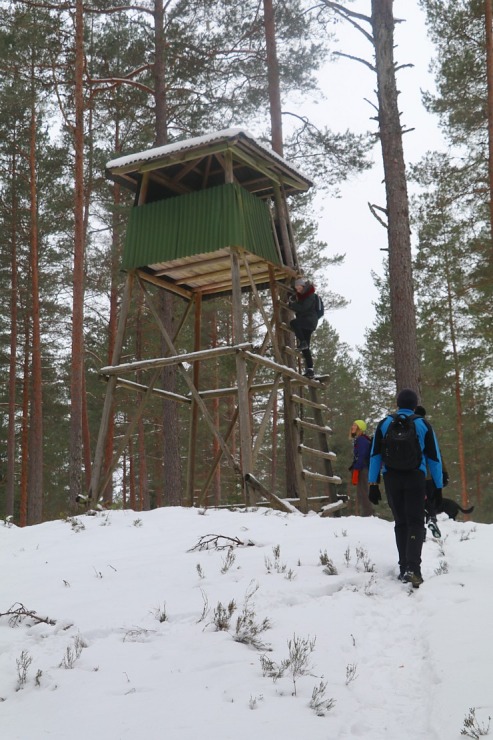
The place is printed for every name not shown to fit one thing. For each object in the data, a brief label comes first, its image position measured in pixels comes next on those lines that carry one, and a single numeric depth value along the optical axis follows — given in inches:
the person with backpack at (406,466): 246.8
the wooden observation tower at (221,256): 420.5
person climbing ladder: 468.1
